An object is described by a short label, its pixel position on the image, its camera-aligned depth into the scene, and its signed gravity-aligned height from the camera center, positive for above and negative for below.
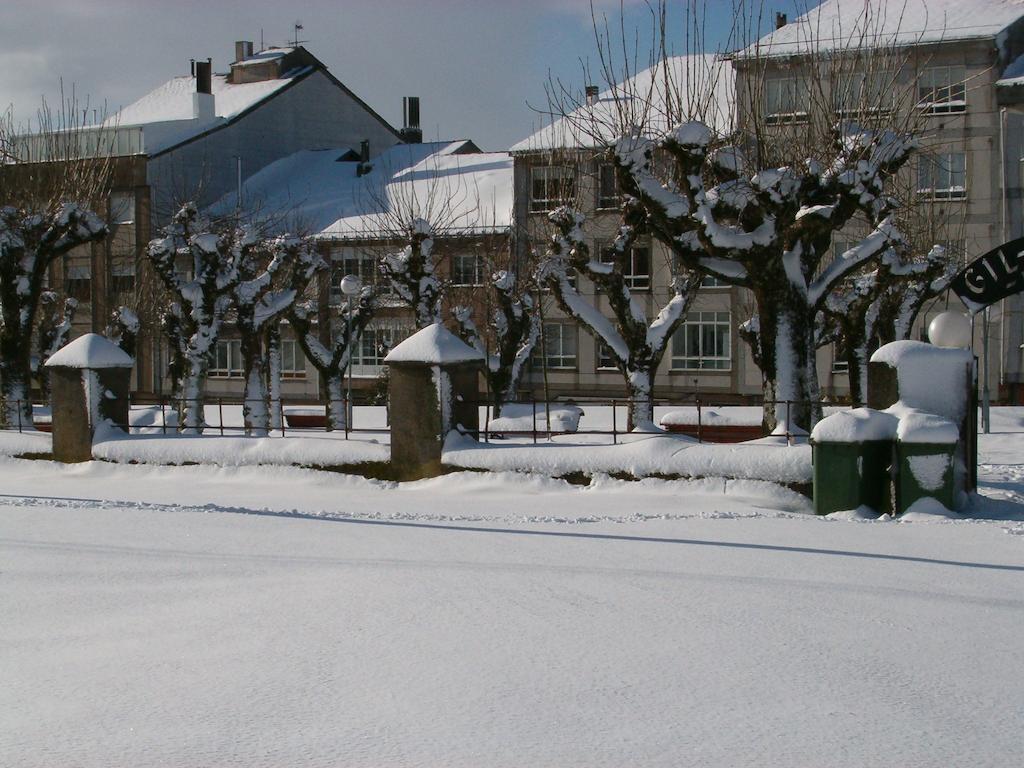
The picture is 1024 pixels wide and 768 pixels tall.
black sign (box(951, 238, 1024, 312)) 17.44 +1.02
